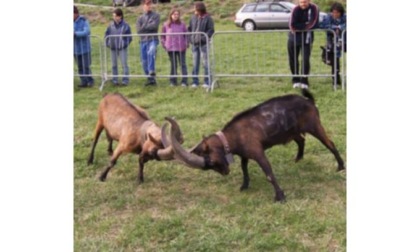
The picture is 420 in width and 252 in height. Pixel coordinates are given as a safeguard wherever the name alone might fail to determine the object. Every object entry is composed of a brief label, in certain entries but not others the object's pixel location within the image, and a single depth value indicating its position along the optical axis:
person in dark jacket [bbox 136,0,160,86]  6.66
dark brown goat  3.58
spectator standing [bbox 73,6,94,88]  5.97
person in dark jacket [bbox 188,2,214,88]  6.70
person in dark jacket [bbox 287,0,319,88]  5.36
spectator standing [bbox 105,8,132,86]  6.96
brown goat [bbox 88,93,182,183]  3.88
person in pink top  7.02
